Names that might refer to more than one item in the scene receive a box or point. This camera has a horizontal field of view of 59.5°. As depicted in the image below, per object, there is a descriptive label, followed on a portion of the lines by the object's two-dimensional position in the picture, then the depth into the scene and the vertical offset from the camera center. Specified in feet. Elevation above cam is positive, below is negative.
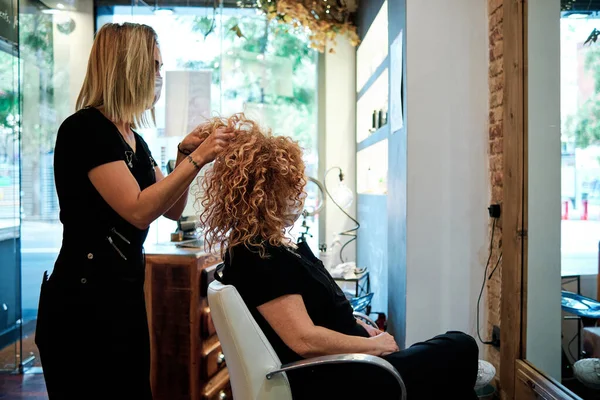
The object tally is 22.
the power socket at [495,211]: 8.70 -0.17
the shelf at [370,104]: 12.98 +2.72
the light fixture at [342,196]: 12.76 +0.11
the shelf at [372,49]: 12.93 +4.25
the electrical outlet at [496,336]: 8.81 -2.29
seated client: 5.04 -0.81
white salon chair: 4.89 -1.43
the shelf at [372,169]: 13.67 +0.91
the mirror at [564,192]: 6.74 +0.12
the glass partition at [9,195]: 10.03 +0.10
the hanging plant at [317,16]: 15.10 +5.40
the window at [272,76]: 16.74 +4.03
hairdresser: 4.37 -0.30
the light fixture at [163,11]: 13.57 +4.91
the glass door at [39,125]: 11.47 +1.69
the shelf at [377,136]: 11.45 +1.55
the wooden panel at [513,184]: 7.86 +0.25
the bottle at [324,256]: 11.80 -1.25
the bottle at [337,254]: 16.04 -1.66
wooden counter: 7.70 -1.77
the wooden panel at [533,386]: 7.06 -2.61
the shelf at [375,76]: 11.63 +3.07
